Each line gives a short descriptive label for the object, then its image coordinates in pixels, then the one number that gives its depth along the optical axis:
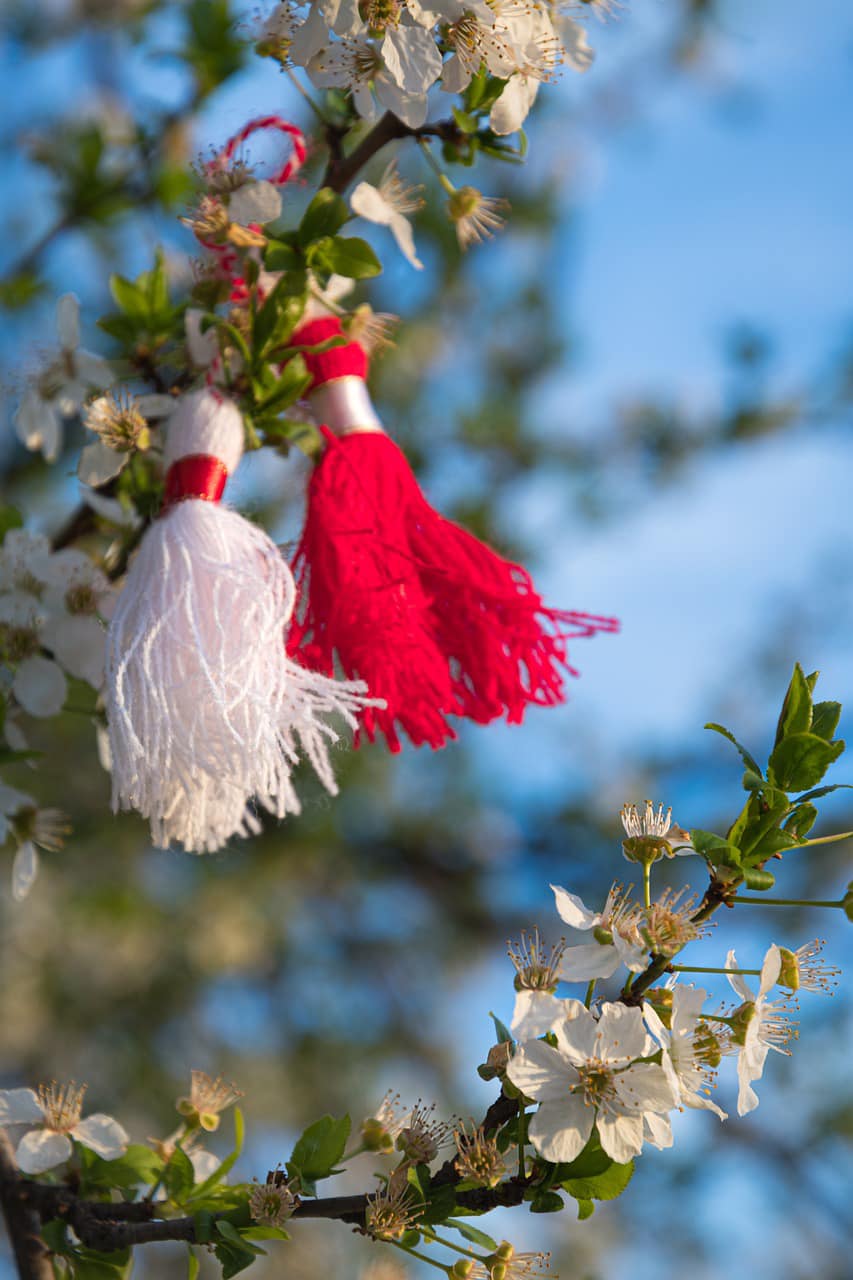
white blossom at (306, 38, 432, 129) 0.61
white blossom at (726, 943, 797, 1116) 0.57
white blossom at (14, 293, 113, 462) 0.66
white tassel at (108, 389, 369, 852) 0.60
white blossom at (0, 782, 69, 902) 0.65
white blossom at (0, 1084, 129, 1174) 0.61
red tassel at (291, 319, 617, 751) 0.62
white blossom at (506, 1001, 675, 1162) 0.56
